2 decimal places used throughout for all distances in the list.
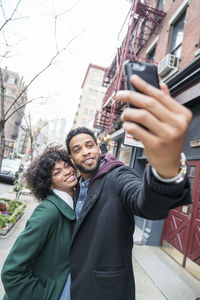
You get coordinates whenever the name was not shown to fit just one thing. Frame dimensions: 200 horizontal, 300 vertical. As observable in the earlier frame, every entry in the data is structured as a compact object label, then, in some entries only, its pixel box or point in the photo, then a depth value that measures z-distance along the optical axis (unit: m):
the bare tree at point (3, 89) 5.20
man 0.57
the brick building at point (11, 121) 49.19
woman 1.36
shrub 4.92
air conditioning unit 6.25
